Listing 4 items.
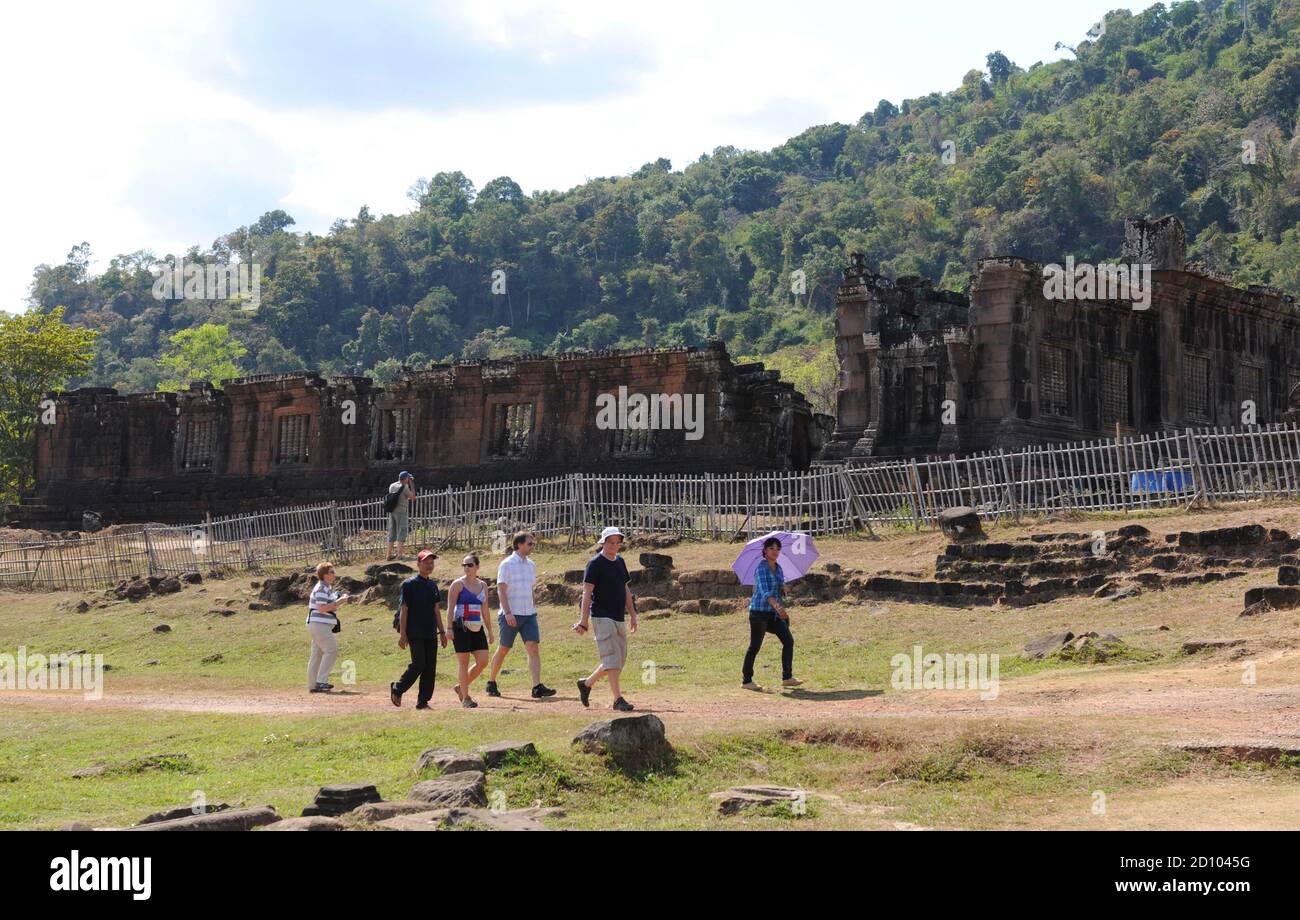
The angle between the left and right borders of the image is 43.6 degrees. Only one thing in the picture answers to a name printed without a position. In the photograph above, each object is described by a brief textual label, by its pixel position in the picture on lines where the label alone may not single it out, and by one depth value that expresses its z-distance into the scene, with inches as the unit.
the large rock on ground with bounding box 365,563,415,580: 1010.7
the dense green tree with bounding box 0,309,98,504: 2025.1
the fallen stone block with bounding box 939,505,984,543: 885.2
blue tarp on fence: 906.7
